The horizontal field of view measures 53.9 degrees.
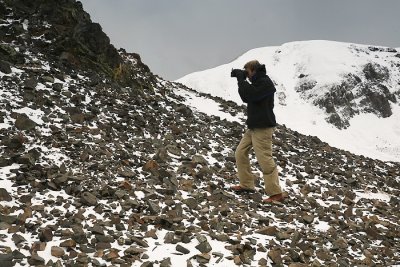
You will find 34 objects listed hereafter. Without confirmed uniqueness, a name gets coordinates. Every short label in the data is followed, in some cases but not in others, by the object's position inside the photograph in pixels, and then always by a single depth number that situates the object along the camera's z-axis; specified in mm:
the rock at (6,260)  4188
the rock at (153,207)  6109
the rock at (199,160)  9321
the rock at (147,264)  4614
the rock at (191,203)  6652
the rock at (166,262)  4709
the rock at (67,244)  4766
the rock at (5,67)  10409
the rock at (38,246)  4592
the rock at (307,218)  7020
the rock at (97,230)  5180
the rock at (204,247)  5188
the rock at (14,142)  7258
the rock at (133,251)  4871
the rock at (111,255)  4694
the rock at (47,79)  10927
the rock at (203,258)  4953
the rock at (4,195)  5625
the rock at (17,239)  4672
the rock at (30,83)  10086
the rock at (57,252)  4575
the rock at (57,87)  10745
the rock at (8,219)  5051
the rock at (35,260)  4359
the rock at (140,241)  5102
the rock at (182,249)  5098
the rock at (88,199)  5984
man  7484
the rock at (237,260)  5039
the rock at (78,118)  9438
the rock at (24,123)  8070
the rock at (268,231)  6098
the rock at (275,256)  5238
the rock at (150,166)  8047
